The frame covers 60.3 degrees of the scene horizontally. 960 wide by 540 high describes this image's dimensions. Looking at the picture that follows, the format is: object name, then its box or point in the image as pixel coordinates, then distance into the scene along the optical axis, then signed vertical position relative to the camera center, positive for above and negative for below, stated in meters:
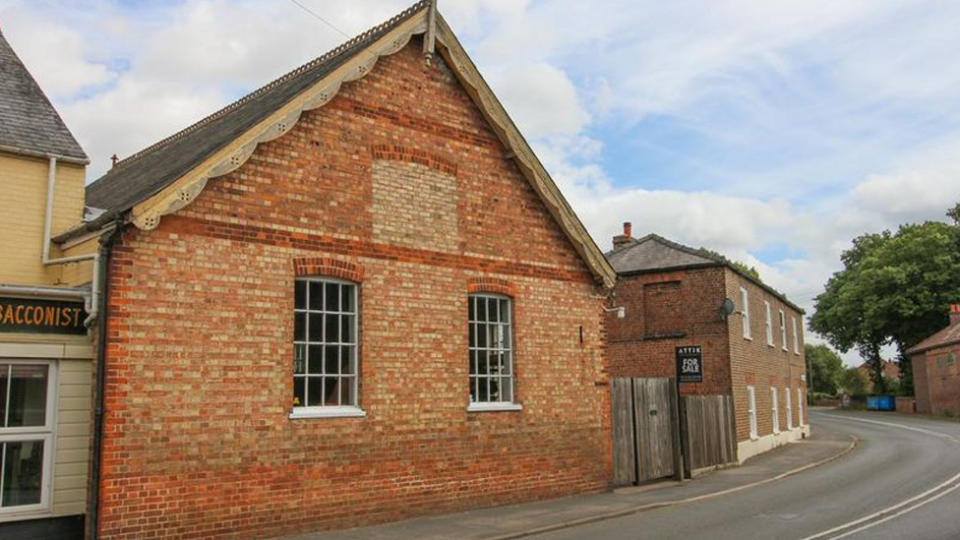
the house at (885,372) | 85.70 +1.30
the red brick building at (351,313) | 10.35 +1.20
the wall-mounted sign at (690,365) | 19.17 +0.50
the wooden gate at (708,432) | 19.45 -1.12
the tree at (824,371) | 87.94 +1.40
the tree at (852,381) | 82.50 +0.23
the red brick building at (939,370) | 45.75 +0.67
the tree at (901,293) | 54.31 +5.99
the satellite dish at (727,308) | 22.53 +2.12
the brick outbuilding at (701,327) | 23.09 +1.74
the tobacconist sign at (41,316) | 9.94 +1.01
